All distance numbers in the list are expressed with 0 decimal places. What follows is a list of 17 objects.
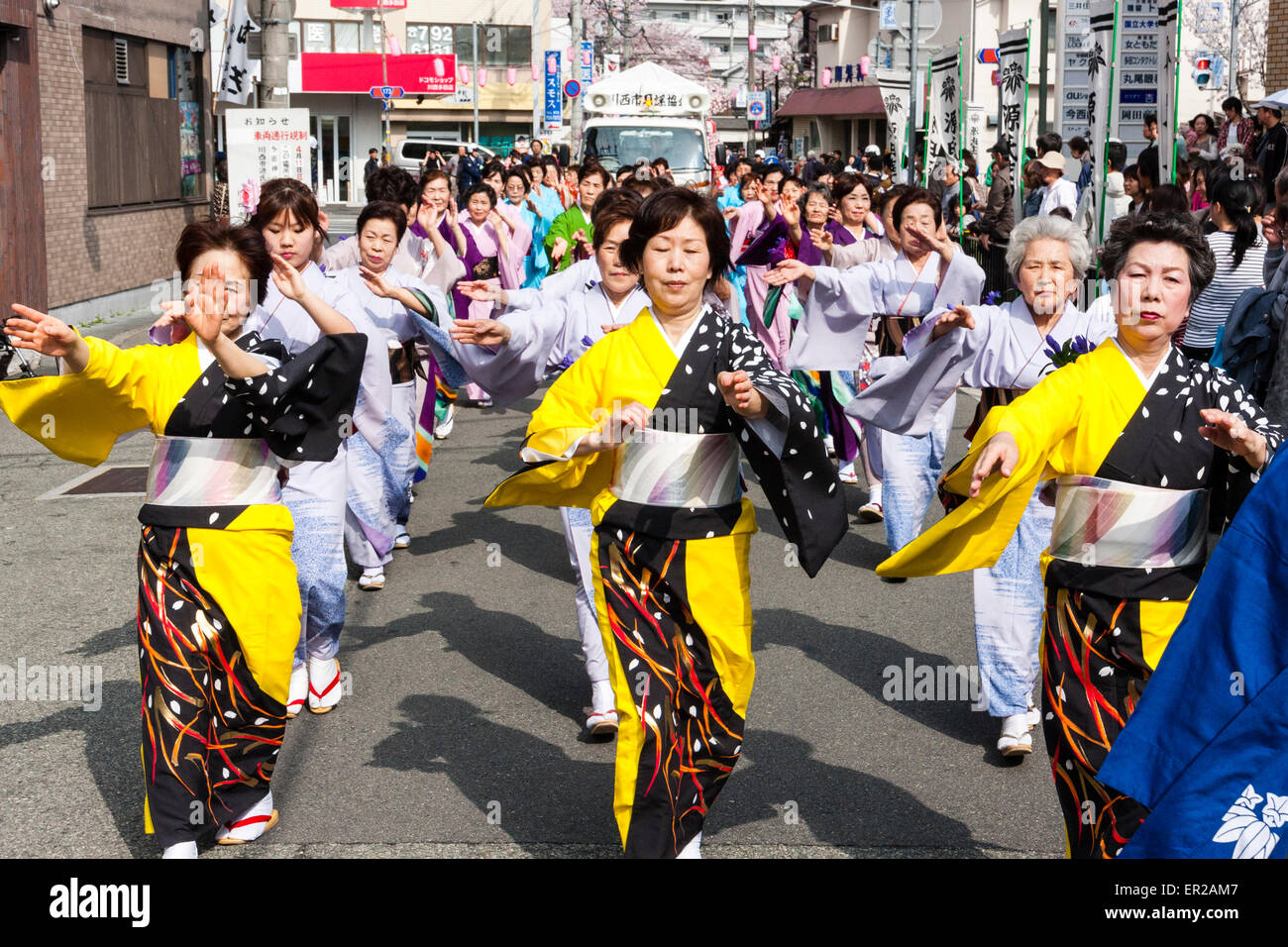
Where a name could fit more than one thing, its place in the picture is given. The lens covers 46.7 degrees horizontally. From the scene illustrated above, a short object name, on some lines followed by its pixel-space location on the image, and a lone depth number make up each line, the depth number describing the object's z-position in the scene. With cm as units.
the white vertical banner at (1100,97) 1146
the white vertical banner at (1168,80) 1062
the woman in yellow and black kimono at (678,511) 380
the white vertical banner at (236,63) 1496
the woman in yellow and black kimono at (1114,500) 339
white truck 2238
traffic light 3816
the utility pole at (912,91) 2134
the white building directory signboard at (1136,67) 1123
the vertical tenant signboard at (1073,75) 1311
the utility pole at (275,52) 1351
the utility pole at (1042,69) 1891
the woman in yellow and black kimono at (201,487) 396
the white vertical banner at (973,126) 2087
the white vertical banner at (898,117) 2189
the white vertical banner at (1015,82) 1541
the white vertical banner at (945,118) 1698
